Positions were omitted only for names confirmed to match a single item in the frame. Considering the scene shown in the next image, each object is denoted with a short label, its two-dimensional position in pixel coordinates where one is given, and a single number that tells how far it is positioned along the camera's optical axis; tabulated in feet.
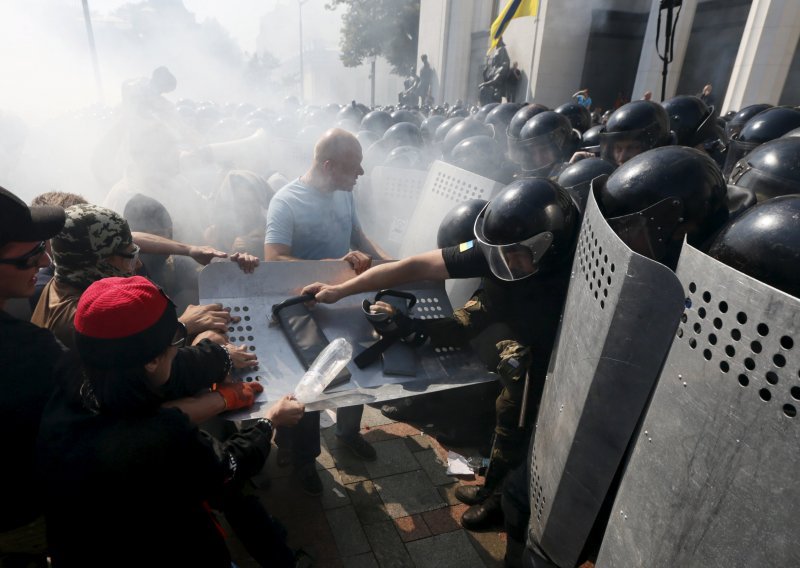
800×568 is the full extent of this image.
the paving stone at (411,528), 9.17
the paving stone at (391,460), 10.80
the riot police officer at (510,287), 7.34
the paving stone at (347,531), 8.89
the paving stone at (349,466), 10.55
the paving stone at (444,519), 9.40
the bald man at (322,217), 11.25
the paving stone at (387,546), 8.64
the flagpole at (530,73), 66.23
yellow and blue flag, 41.83
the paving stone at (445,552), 8.67
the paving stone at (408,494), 9.80
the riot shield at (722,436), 3.46
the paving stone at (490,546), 8.76
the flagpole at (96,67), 59.93
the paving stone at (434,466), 10.61
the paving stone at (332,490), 9.87
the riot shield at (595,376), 4.65
